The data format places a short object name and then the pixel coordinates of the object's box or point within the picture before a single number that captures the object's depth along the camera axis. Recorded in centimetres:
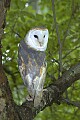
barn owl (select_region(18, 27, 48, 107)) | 402
